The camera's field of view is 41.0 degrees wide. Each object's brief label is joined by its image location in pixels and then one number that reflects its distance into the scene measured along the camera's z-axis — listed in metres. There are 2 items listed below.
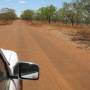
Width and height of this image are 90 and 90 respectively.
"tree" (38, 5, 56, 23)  41.39
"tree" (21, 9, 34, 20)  55.98
